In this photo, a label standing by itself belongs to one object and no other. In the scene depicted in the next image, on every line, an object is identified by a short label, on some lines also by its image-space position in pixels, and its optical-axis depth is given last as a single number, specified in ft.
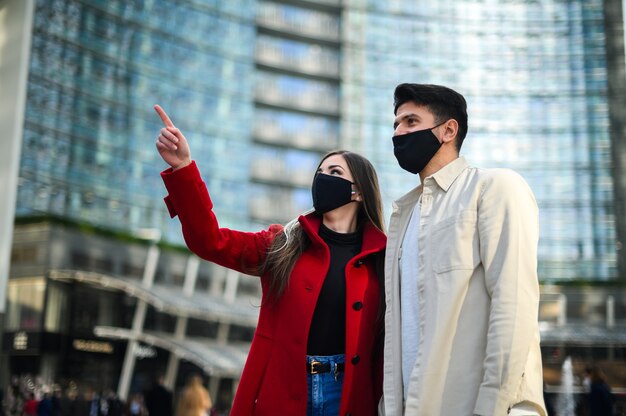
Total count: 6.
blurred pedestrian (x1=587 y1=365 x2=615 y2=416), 38.06
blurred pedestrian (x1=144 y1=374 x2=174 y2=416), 49.08
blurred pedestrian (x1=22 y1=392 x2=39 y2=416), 70.58
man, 8.51
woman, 11.12
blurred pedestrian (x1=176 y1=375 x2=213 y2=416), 29.94
